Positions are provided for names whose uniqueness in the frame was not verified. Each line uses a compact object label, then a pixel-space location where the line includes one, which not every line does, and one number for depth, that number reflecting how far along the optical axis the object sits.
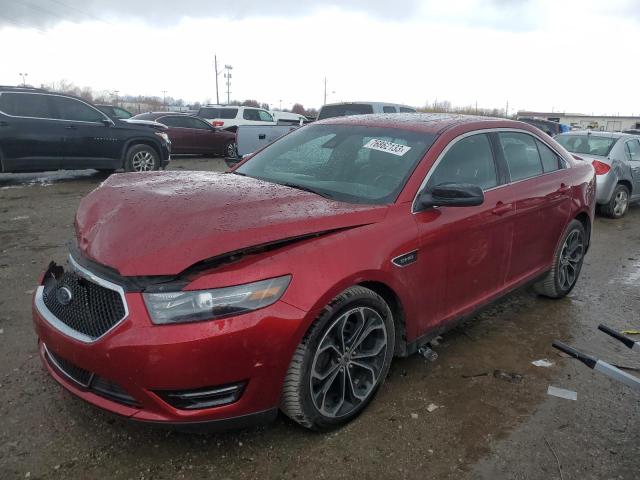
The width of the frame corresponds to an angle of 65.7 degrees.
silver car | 8.76
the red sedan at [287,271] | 2.15
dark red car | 14.89
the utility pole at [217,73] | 69.80
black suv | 9.01
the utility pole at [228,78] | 64.25
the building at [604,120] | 79.75
